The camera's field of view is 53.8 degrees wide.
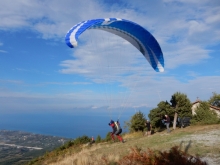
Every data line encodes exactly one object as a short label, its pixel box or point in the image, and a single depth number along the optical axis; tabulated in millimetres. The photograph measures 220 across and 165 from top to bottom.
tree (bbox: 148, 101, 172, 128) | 24538
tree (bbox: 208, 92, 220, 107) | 37744
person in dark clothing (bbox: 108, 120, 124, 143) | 14492
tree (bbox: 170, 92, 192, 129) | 24484
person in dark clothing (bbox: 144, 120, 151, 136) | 18297
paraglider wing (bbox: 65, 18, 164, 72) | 10266
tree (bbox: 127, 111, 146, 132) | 25762
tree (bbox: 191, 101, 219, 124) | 24167
